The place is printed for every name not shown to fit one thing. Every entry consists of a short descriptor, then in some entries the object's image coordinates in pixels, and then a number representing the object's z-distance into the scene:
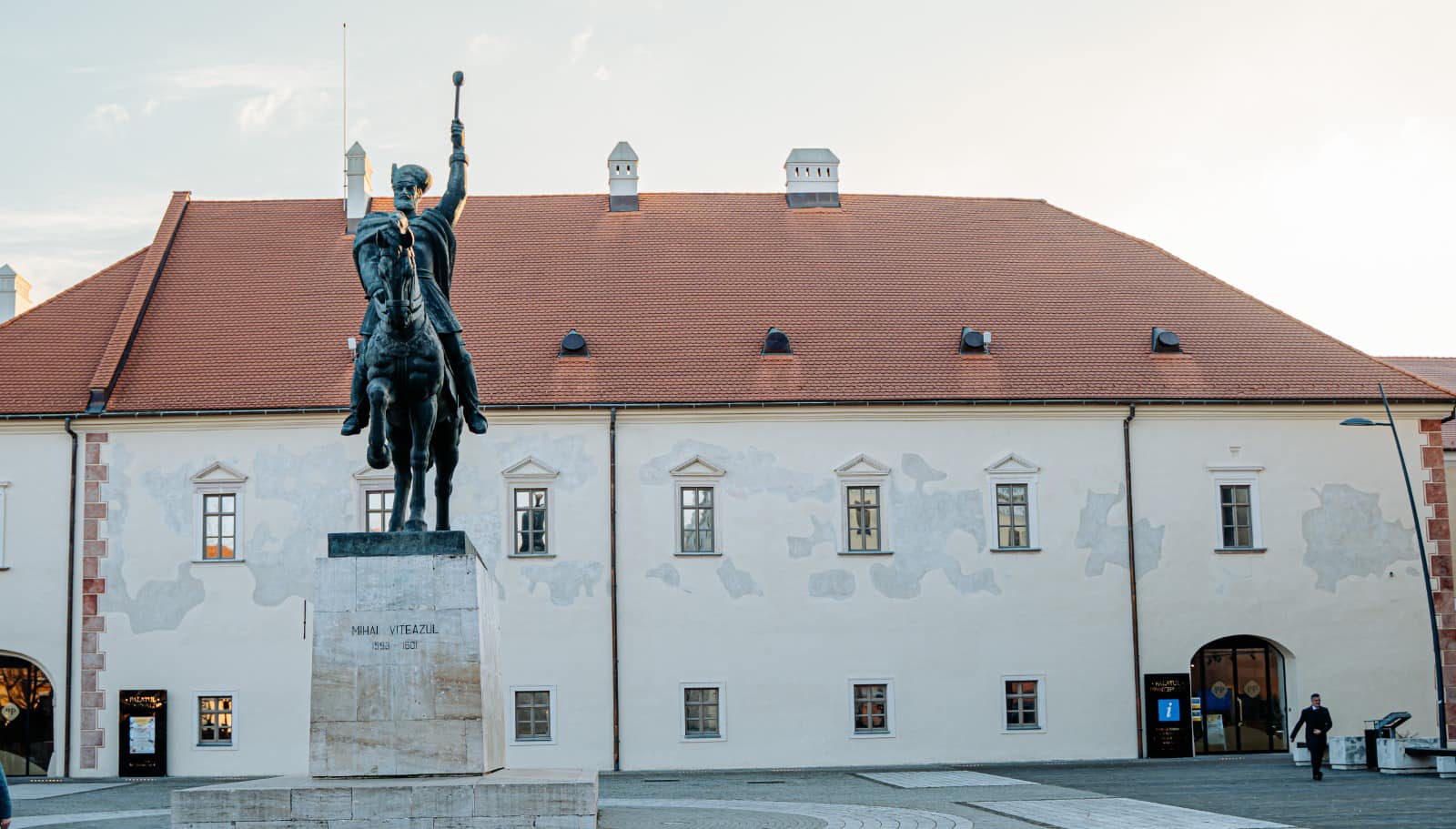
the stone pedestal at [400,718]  13.50
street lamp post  29.14
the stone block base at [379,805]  13.45
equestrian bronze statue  14.59
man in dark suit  26.81
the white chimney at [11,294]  40.38
